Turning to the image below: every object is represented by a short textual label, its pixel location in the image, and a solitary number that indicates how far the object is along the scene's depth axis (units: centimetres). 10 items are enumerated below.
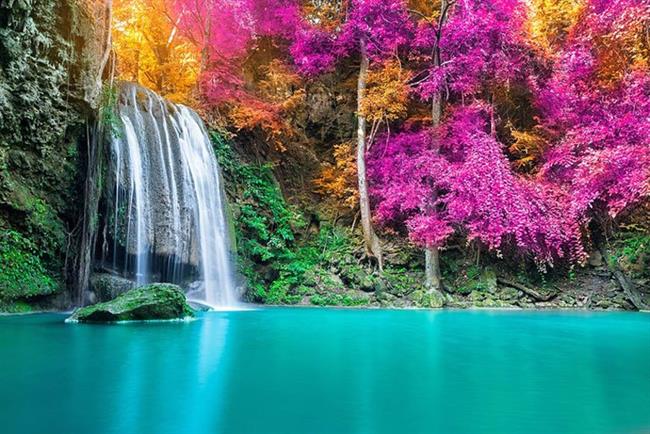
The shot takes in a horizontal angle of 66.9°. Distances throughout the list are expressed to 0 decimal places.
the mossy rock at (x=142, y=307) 618
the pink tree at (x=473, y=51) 1177
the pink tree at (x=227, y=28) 1318
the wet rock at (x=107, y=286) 798
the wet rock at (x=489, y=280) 1132
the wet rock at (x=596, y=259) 1148
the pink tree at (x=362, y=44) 1209
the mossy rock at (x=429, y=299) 1073
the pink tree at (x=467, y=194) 1038
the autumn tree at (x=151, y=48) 1583
